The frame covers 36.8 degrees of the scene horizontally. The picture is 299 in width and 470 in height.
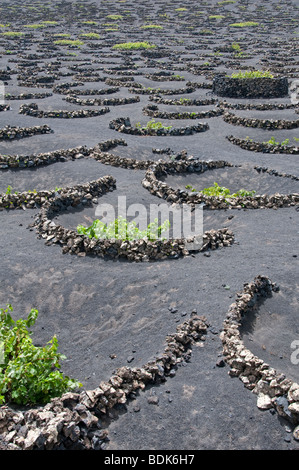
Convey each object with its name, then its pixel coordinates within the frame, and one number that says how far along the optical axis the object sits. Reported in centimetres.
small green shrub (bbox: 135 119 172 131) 2391
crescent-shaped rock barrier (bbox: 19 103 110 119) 2618
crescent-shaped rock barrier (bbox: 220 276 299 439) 648
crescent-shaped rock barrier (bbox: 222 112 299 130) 2438
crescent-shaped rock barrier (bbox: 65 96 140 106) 2989
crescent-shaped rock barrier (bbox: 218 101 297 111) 2895
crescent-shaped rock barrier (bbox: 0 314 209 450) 554
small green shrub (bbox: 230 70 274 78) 3212
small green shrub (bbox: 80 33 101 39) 7406
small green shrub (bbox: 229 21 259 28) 8650
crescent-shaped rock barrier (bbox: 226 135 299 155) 2114
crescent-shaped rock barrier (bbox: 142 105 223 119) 2725
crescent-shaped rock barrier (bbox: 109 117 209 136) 2378
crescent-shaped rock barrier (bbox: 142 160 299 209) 1491
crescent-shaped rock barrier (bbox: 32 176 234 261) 1152
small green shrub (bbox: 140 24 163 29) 8570
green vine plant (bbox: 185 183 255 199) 1556
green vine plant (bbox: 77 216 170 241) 1188
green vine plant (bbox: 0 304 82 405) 660
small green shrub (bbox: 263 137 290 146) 2161
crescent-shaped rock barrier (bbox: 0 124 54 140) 2122
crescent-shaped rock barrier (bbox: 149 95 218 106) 3006
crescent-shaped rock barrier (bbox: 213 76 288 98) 3195
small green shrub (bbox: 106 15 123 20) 9750
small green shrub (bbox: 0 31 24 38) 7062
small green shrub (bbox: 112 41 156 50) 6369
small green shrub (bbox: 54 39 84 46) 6704
